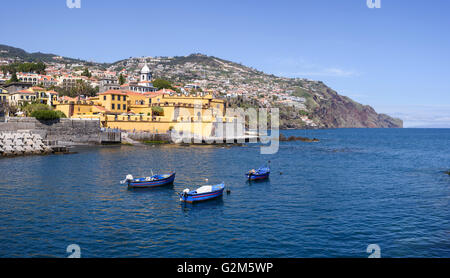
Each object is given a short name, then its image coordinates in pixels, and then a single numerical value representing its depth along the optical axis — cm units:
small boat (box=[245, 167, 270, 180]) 3623
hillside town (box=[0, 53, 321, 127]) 7969
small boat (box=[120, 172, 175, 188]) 3130
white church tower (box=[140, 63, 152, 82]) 12100
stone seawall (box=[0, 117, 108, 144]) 6192
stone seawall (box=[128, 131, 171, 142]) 7350
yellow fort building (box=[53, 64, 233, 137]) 7612
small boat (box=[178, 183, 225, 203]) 2623
